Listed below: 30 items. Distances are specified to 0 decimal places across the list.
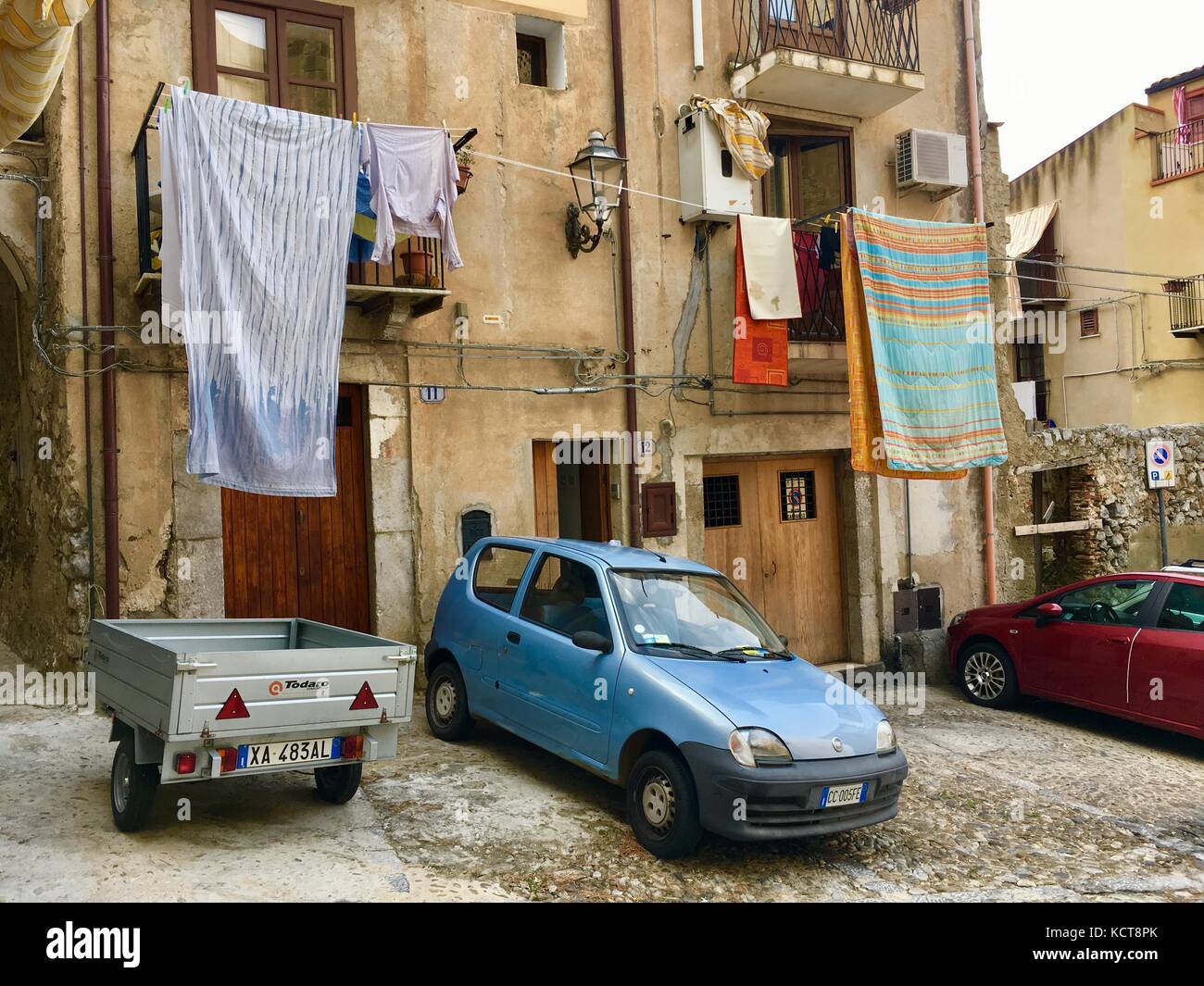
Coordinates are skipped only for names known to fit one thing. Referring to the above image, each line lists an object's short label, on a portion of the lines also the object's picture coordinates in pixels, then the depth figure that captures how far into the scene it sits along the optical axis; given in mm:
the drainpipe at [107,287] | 8516
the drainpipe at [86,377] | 8505
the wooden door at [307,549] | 9336
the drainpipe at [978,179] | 13125
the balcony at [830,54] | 11250
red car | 8898
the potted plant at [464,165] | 9586
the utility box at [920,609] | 12453
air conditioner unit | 12461
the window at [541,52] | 10773
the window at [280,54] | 9031
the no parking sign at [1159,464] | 12938
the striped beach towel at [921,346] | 10758
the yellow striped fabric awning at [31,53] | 5160
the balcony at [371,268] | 8312
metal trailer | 5355
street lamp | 10141
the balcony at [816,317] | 11430
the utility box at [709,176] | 10953
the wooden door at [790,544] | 11805
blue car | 5777
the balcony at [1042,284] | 25238
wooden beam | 13633
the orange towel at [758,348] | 11117
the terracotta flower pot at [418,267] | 9305
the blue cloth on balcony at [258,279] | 7734
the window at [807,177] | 12273
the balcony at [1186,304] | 21625
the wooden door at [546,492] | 10789
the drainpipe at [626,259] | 10922
